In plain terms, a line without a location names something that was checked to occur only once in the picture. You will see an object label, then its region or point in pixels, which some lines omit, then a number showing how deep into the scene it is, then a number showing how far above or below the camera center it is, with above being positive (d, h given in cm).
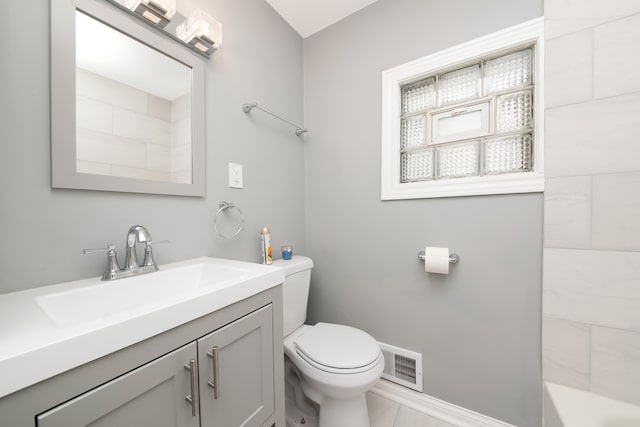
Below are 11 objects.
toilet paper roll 120 -25
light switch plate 124 +19
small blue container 145 -25
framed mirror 75 +40
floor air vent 134 -90
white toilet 100 -67
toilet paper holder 122 -24
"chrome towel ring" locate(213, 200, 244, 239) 117 -1
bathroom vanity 40 -31
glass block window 116 +49
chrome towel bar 129 +57
